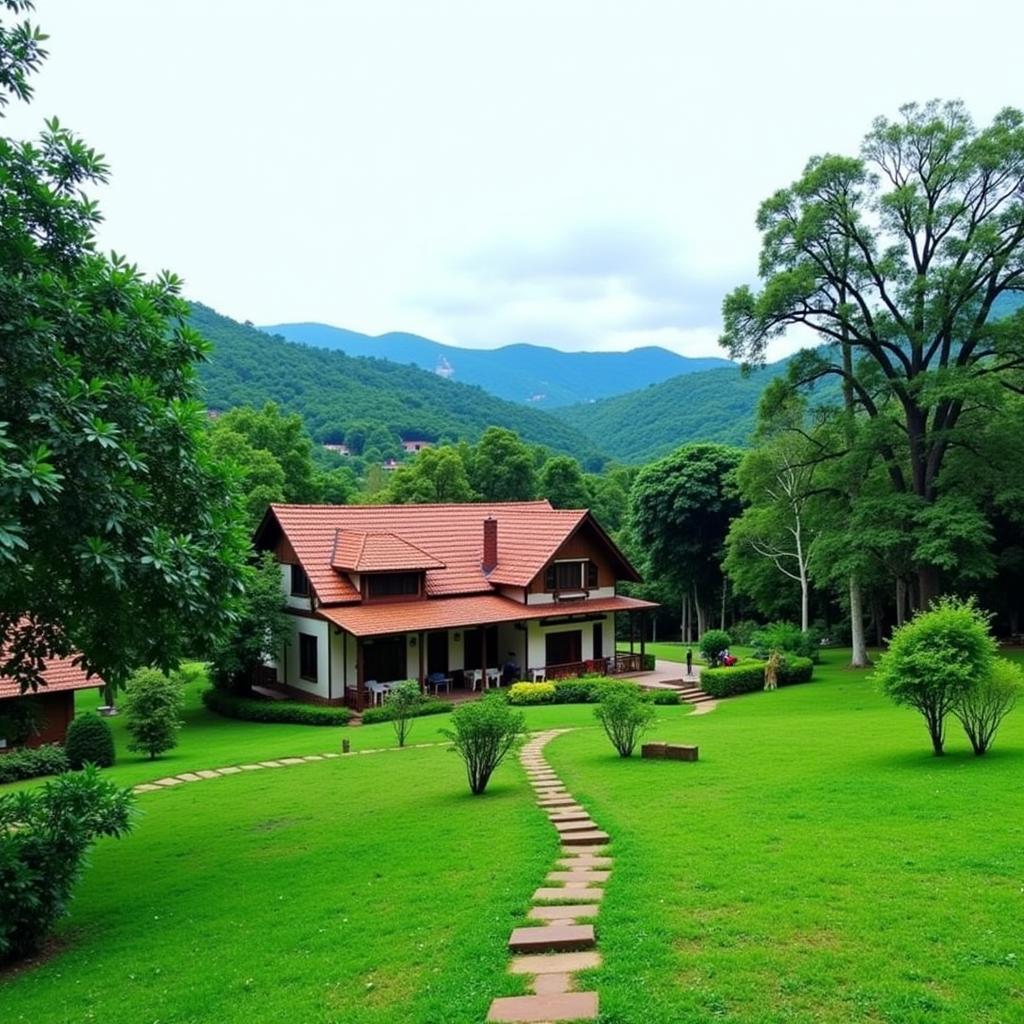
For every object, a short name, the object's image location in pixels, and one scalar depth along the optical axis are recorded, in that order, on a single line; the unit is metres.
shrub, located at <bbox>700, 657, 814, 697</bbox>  27.00
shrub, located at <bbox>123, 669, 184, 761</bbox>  19.86
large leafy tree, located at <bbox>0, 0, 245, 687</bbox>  7.62
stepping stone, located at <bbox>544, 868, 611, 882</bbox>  7.89
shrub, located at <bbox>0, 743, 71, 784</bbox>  18.58
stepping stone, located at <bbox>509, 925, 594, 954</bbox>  6.24
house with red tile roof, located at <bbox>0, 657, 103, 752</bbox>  19.83
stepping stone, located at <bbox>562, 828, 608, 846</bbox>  9.28
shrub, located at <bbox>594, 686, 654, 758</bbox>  14.70
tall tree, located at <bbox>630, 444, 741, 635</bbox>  43.91
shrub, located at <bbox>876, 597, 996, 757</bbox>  12.44
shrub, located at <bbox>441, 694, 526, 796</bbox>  12.35
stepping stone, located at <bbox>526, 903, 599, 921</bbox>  6.85
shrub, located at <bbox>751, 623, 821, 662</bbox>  31.62
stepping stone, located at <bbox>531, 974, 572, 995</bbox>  5.53
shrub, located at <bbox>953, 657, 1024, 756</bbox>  12.41
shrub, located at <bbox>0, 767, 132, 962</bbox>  7.97
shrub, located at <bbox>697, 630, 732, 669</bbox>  30.34
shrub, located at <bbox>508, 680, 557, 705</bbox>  26.02
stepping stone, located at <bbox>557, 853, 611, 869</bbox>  8.34
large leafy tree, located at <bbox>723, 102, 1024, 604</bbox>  25.52
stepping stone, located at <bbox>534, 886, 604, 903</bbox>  7.26
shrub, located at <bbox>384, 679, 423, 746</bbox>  20.17
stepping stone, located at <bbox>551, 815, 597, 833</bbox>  9.86
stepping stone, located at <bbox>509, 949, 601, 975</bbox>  5.88
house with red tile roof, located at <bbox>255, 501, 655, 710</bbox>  27.19
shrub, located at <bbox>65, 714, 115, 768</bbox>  19.25
